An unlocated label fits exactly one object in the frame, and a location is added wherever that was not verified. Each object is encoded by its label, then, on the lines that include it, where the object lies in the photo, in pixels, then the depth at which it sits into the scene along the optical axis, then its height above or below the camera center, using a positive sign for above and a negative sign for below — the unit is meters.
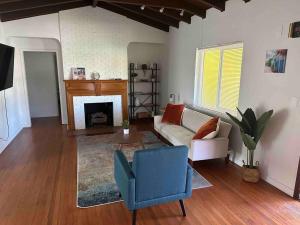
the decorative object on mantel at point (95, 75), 5.98 -0.08
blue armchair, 2.10 -1.05
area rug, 2.83 -1.58
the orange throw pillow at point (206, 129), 3.61 -0.94
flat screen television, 3.86 +0.13
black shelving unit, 7.00 -0.70
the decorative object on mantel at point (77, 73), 5.82 -0.01
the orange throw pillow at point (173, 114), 5.02 -0.95
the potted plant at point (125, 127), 4.35 -1.08
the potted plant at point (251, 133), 3.06 -0.86
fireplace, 6.34 -1.22
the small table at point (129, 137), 3.99 -1.22
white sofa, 3.59 -1.19
